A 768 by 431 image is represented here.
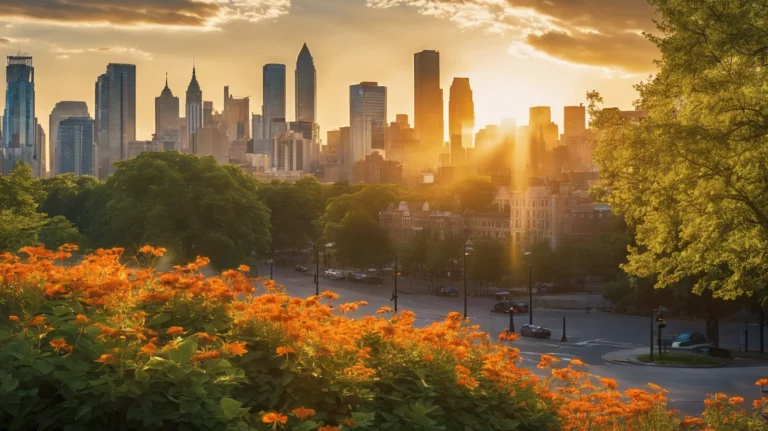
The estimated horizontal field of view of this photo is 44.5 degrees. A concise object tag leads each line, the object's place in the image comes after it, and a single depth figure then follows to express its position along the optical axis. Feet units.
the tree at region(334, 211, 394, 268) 385.29
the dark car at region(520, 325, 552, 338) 207.41
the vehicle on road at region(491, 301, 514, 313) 266.57
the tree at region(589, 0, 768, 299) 68.59
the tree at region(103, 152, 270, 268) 188.96
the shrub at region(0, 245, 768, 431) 27.40
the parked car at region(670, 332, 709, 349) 193.67
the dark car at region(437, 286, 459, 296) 322.55
